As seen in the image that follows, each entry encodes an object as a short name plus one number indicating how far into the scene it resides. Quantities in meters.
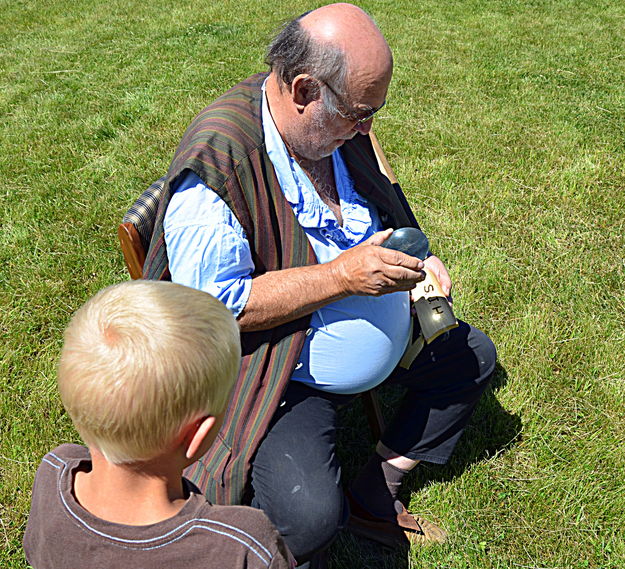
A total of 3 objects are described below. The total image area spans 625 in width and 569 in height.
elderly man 1.78
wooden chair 1.96
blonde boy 1.04
